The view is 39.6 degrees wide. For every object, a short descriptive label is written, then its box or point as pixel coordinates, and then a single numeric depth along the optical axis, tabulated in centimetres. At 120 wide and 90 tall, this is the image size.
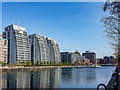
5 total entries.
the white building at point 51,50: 19325
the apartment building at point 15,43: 12988
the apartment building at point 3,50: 11485
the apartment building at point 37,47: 15881
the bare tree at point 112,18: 873
